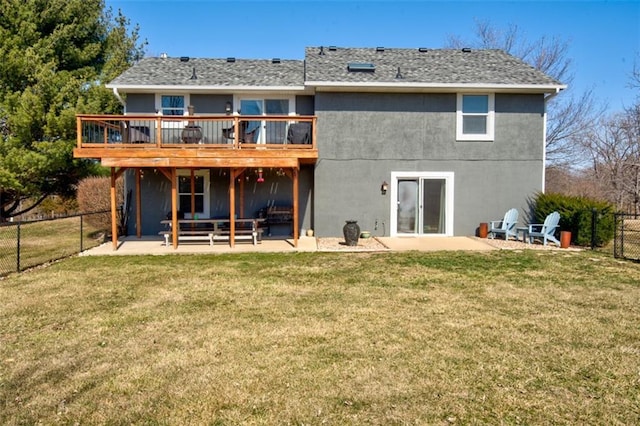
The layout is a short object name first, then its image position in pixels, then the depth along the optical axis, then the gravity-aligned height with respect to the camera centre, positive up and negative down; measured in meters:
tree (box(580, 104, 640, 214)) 23.23 +3.17
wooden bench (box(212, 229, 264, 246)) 11.55 -1.06
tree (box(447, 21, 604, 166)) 24.19 +6.11
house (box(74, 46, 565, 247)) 13.06 +1.92
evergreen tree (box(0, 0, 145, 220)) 16.50 +4.78
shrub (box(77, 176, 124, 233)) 15.29 +0.01
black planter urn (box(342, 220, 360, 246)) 11.39 -0.91
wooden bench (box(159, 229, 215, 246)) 11.42 -1.06
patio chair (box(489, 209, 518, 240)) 12.62 -0.72
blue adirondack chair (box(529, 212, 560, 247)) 11.81 -0.80
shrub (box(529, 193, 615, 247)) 11.46 -0.36
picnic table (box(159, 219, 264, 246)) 11.47 -1.03
